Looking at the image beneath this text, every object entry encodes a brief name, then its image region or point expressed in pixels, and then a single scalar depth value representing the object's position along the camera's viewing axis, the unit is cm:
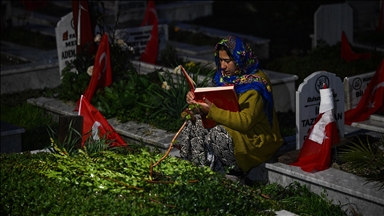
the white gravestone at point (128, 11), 2203
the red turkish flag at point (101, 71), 1267
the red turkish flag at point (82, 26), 1373
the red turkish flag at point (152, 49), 1589
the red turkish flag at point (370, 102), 1117
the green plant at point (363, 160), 890
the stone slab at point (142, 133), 1078
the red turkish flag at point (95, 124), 1027
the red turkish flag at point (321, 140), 914
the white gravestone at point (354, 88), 1147
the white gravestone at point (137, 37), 1593
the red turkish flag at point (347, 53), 1482
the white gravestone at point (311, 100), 962
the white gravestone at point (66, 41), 1426
